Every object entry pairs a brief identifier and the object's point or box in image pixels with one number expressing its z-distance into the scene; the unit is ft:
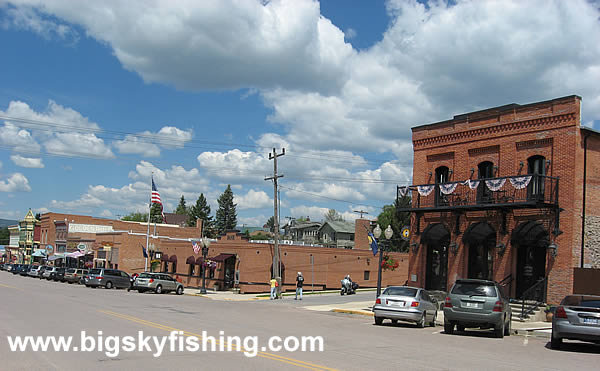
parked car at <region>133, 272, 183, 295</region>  134.92
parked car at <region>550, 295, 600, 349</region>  48.55
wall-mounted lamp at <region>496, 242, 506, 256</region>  86.19
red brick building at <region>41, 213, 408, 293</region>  149.59
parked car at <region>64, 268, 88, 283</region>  170.11
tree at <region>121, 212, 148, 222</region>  555.28
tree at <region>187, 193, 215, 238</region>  418.31
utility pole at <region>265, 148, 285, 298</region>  133.08
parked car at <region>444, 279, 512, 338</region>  59.47
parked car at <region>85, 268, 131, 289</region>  144.77
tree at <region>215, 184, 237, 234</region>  418.31
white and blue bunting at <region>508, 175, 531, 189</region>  80.48
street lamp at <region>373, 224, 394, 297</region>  91.09
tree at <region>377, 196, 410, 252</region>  282.40
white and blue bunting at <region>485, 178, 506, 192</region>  84.28
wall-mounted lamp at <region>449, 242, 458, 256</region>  94.02
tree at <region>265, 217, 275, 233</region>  504.92
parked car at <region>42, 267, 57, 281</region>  187.81
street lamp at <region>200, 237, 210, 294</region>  139.85
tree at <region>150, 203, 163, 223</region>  408.28
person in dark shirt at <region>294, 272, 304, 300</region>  120.98
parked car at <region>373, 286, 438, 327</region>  66.18
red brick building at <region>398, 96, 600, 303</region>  79.97
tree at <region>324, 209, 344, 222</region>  485.24
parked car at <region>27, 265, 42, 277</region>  202.80
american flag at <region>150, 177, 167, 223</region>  174.81
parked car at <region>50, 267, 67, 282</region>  177.68
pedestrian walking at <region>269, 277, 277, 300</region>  123.28
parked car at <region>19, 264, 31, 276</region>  216.54
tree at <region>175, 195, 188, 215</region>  502.79
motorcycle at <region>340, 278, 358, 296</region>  139.97
